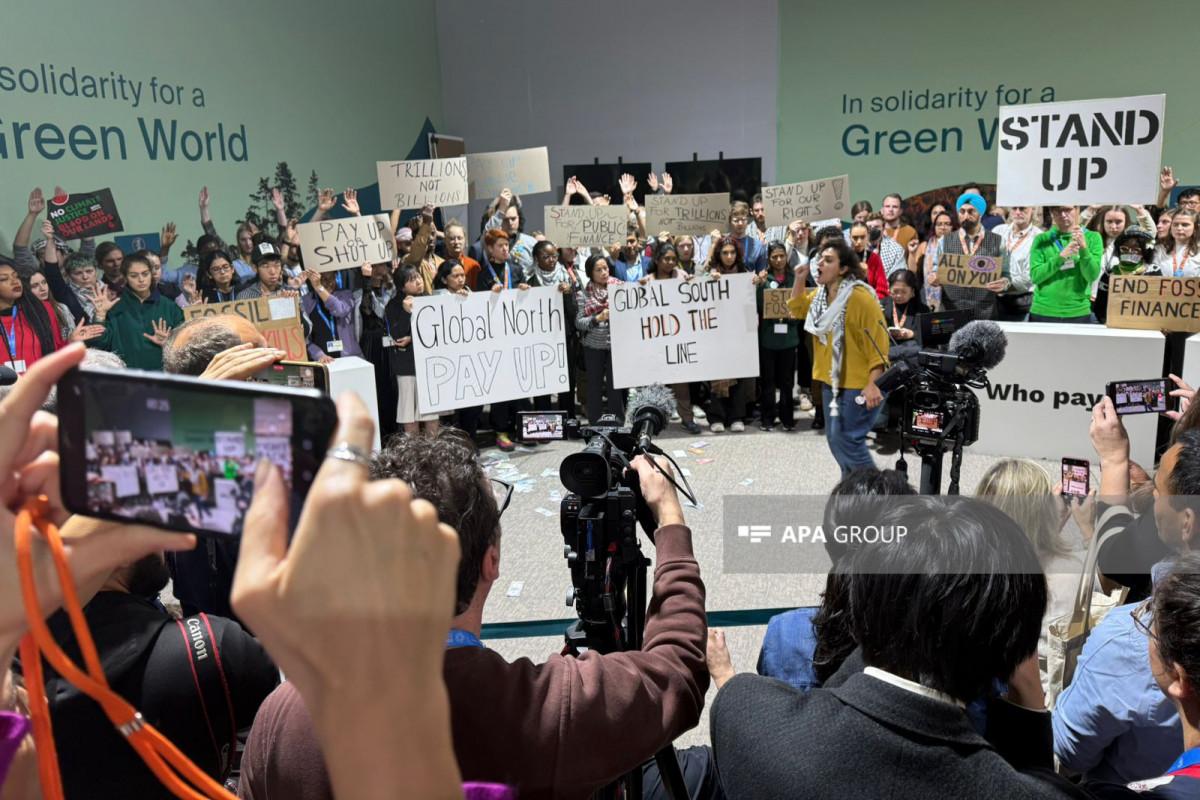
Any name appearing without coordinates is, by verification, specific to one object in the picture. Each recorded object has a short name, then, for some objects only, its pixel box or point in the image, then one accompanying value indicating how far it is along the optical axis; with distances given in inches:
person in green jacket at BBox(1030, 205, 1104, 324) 267.0
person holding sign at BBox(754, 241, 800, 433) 289.9
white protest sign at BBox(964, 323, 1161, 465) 236.5
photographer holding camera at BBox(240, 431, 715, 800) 48.2
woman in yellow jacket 196.5
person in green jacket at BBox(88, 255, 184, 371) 231.3
